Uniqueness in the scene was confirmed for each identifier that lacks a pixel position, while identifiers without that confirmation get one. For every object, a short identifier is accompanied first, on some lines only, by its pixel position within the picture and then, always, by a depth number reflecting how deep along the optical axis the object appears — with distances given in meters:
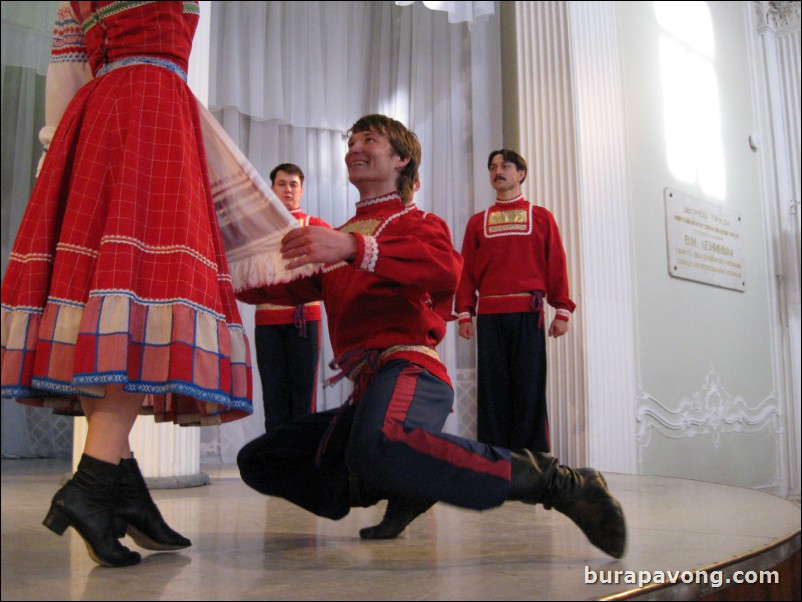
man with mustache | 3.26
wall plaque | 4.49
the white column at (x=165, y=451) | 2.81
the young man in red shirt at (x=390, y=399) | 1.47
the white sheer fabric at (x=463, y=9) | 4.09
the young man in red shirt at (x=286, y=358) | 3.40
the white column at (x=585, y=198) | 3.80
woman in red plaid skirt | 1.36
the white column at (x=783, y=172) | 5.40
